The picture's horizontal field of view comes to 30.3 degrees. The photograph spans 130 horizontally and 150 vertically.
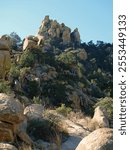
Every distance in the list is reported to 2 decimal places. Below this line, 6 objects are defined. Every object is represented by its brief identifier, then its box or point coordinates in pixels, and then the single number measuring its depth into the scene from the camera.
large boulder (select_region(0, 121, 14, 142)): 4.69
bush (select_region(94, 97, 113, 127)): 10.77
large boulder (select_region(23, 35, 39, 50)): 21.14
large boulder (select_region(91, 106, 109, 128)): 6.77
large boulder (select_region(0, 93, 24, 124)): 4.75
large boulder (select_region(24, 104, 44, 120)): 5.88
